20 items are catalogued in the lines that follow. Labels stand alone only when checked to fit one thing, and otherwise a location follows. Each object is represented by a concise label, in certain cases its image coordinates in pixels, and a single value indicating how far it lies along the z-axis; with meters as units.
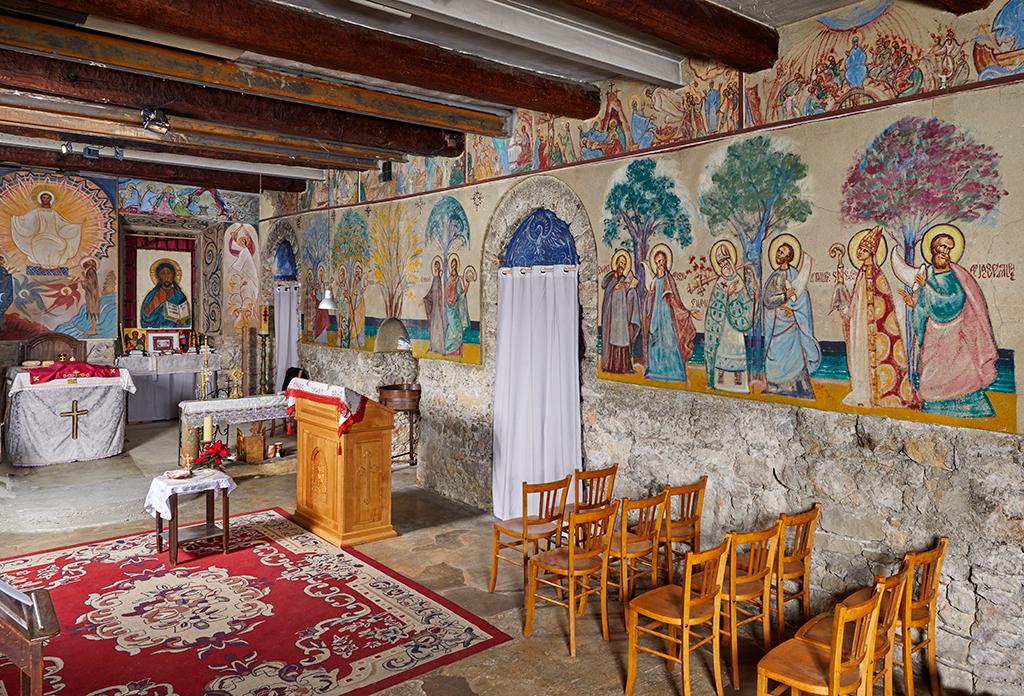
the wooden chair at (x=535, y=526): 5.03
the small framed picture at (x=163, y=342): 12.23
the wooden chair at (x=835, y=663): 3.09
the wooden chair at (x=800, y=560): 4.33
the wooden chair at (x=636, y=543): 4.45
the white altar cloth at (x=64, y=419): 9.09
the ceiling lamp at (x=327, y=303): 9.05
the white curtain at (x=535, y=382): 6.50
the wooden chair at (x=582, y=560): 4.41
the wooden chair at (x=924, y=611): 3.73
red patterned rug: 4.12
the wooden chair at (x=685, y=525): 4.93
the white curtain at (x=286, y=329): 11.48
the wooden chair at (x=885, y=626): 3.35
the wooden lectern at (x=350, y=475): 6.35
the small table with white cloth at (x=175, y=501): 5.82
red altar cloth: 9.14
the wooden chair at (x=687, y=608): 3.73
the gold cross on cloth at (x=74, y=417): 9.40
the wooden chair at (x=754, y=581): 3.91
